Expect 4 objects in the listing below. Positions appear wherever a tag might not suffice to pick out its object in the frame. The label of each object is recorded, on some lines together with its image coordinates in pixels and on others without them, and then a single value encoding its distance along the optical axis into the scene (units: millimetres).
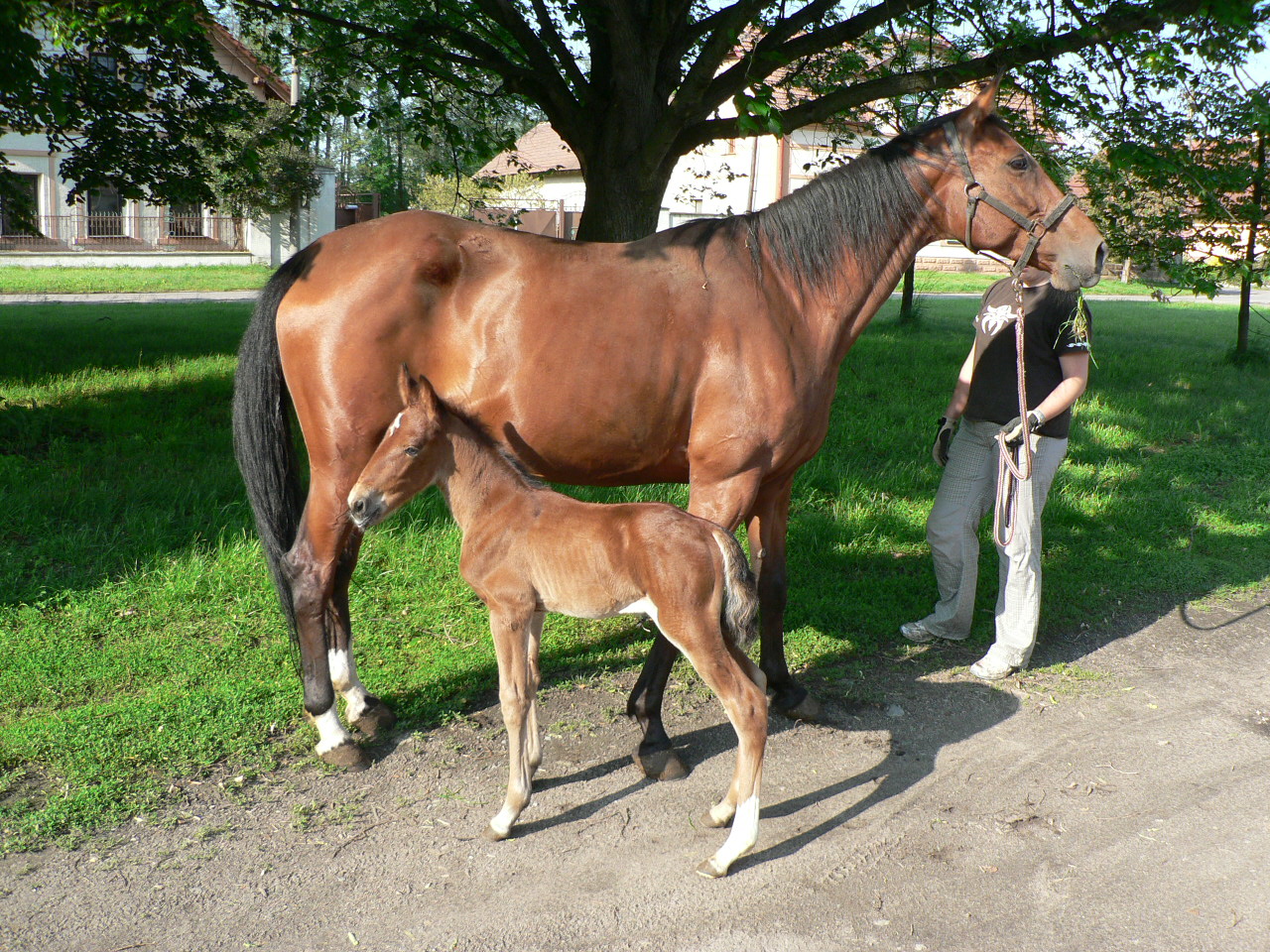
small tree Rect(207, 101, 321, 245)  26438
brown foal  3053
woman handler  4613
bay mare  3678
